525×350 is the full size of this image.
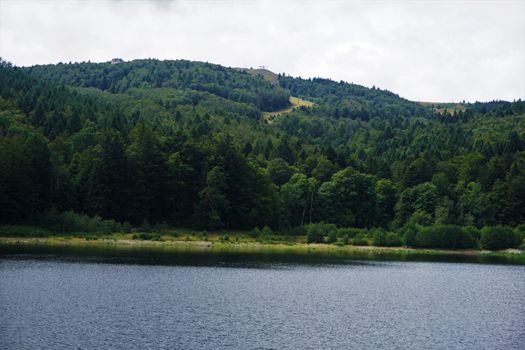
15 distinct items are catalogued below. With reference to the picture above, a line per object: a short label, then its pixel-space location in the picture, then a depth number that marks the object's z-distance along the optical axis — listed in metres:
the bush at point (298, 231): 134.26
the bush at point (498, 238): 128.00
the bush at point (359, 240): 130.62
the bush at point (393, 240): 131.62
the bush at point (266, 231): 127.81
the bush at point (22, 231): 103.88
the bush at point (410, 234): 130.00
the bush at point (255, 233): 127.31
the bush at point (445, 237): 128.25
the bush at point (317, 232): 128.43
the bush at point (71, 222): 110.44
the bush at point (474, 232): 129.89
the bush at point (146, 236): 114.62
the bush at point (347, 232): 132.07
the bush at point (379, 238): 130.50
